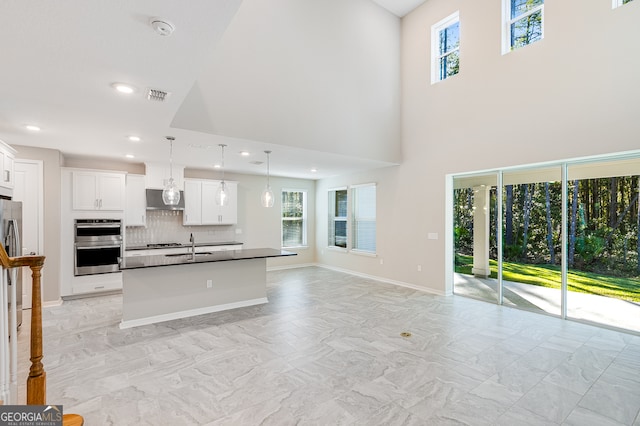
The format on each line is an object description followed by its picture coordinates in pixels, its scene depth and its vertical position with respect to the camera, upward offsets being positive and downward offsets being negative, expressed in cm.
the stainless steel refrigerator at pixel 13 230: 363 -20
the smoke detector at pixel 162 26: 178 +113
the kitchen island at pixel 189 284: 424 -109
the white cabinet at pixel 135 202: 610 +24
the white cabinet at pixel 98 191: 550 +43
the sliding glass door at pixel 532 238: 467 -43
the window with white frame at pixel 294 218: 884 -15
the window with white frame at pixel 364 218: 749 -14
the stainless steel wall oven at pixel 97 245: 546 -58
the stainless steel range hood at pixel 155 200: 626 +28
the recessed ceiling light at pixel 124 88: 266 +113
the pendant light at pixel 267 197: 482 +25
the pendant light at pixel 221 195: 455 +27
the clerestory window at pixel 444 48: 602 +333
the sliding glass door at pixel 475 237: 543 -46
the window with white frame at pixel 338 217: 835 -12
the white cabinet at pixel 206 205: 677 +19
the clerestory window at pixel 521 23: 482 +310
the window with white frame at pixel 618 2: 395 +272
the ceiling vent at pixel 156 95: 282 +113
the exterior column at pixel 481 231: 550 -34
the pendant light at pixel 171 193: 408 +28
